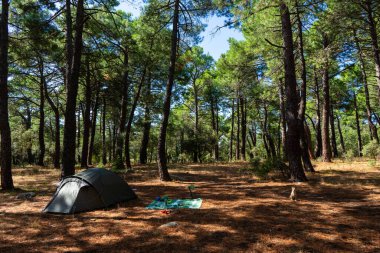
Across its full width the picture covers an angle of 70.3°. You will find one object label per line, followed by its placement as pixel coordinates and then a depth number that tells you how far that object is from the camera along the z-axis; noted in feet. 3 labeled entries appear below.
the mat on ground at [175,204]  23.36
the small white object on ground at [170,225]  18.02
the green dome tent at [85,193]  23.02
